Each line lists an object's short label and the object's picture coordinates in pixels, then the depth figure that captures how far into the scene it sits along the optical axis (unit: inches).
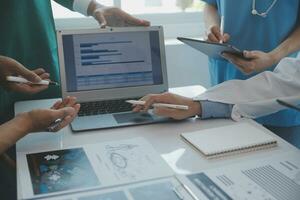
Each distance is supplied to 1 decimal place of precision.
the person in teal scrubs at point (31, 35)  58.2
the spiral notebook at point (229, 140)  41.7
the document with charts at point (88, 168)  35.2
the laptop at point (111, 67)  54.3
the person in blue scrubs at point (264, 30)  60.3
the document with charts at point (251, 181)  33.9
